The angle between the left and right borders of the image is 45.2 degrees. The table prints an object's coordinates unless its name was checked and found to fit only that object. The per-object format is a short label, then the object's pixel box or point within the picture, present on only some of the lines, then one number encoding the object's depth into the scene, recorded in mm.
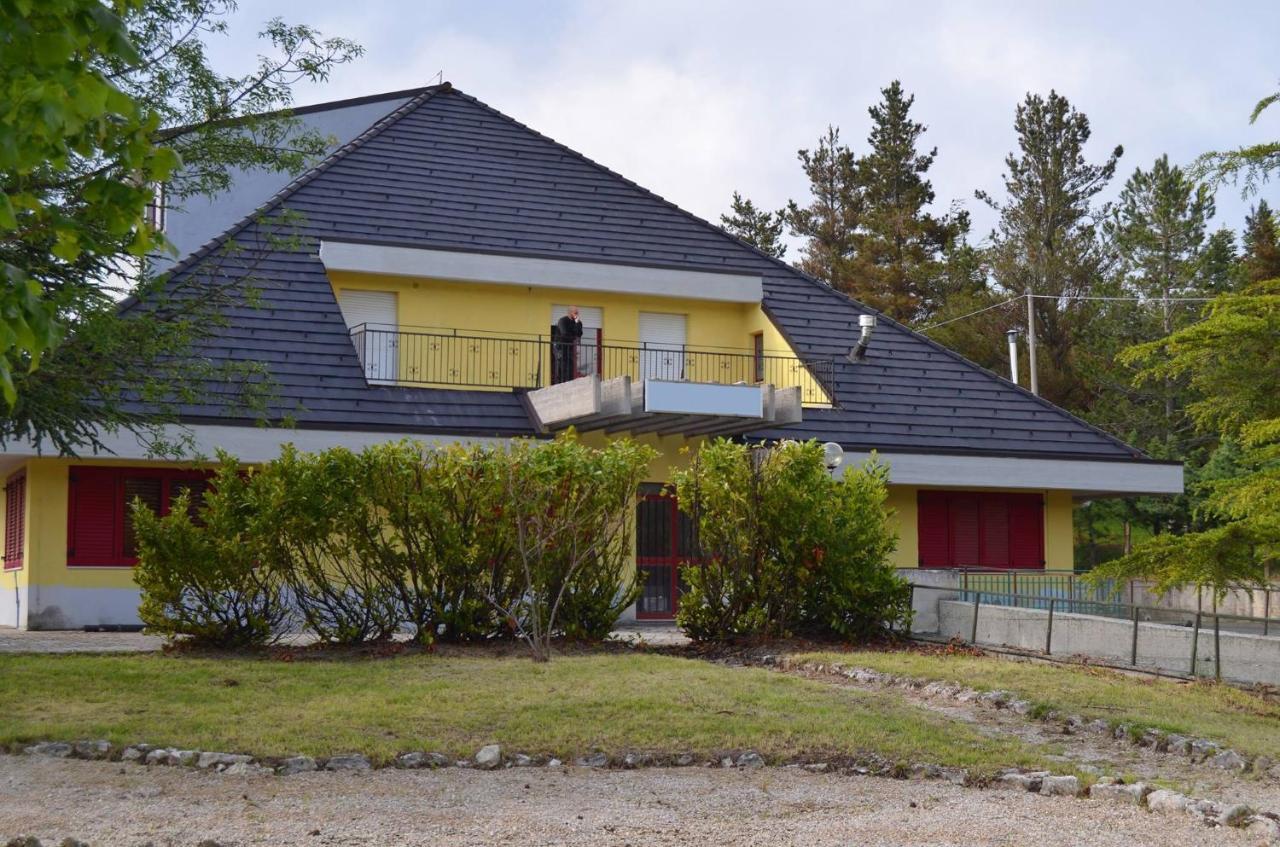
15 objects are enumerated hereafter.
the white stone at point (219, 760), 9906
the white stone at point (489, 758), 10188
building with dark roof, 24156
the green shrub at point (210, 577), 16375
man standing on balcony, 27219
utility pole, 49625
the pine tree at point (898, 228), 57625
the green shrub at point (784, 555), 18578
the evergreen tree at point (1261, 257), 51625
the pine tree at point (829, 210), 61312
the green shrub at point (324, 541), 16688
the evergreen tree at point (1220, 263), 56625
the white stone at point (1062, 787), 9562
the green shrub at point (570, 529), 17172
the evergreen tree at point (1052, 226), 55156
